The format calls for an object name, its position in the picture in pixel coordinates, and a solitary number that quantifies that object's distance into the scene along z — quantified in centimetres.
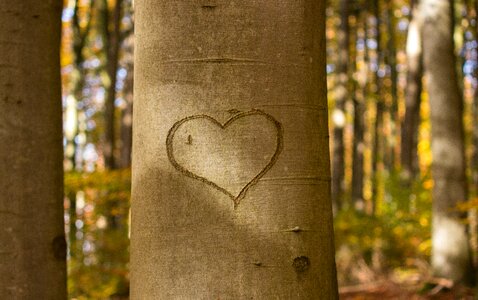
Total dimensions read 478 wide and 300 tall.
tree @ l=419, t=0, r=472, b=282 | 723
